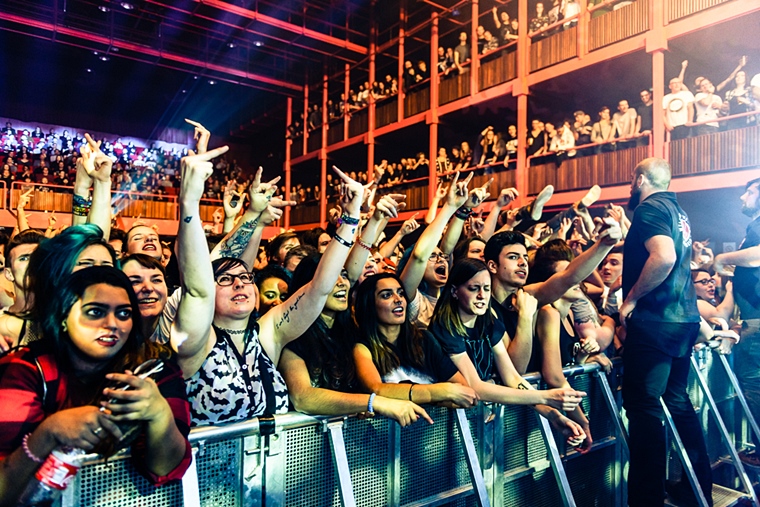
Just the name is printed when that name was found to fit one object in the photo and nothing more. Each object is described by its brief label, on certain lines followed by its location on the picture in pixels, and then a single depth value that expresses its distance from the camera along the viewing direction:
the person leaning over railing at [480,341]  2.59
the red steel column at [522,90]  12.41
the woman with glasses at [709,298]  4.64
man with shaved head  2.90
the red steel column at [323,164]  18.69
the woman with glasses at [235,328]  1.92
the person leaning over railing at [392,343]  2.54
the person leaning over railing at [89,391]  1.34
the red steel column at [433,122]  14.84
